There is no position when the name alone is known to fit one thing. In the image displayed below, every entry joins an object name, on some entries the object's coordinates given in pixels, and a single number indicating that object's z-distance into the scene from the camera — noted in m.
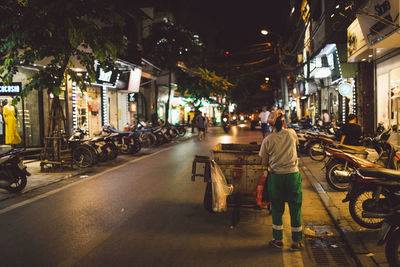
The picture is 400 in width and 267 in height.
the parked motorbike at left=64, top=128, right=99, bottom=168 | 12.64
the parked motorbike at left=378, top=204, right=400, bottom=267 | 4.00
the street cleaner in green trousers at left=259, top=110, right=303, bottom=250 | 4.96
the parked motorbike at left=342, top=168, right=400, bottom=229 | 4.91
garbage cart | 5.83
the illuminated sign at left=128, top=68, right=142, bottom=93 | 23.92
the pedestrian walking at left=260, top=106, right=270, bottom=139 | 20.99
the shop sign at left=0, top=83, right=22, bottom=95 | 14.55
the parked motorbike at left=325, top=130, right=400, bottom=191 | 7.21
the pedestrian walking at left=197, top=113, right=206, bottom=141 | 23.95
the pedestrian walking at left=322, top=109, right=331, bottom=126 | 21.61
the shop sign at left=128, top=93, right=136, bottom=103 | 27.92
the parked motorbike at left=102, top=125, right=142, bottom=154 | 15.92
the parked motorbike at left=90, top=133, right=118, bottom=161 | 13.37
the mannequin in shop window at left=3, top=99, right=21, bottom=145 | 14.27
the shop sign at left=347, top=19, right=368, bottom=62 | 12.08
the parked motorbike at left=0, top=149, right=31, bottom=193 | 8.53
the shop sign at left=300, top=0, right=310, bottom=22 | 29.64
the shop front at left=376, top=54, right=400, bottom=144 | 12.41
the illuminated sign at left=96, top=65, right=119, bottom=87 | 19.91
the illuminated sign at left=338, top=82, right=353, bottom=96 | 16.92
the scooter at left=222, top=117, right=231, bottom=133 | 32.38
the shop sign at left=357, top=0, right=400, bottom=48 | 8.79
